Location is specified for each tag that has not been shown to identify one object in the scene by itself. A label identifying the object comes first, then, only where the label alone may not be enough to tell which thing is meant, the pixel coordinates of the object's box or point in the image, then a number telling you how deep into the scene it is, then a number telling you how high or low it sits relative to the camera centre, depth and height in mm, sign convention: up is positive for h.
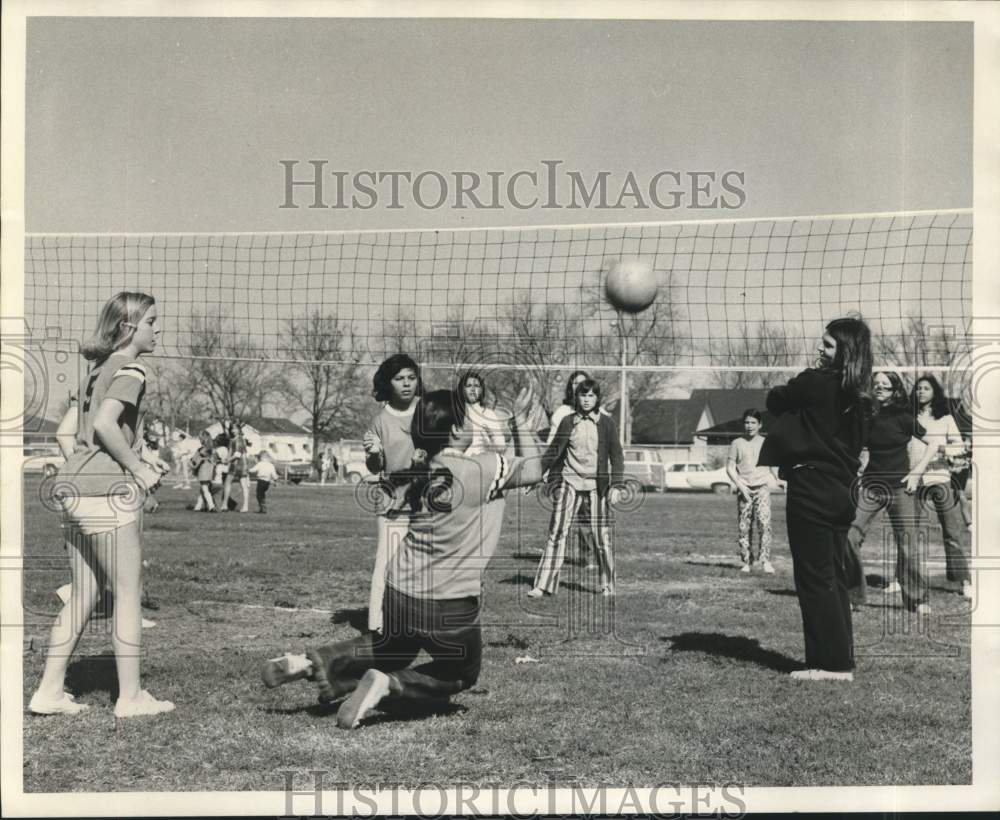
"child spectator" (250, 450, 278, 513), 14786 -845
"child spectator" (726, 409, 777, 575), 9016 -611
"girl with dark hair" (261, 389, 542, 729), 4504 -674
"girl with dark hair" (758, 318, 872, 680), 5254 -256
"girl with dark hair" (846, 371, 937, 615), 7180 -451
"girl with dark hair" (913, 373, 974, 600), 8000 -414
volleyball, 7207 +849
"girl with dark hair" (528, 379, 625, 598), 7641 -395
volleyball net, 7129 +1022
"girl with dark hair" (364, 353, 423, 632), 5449 -86
